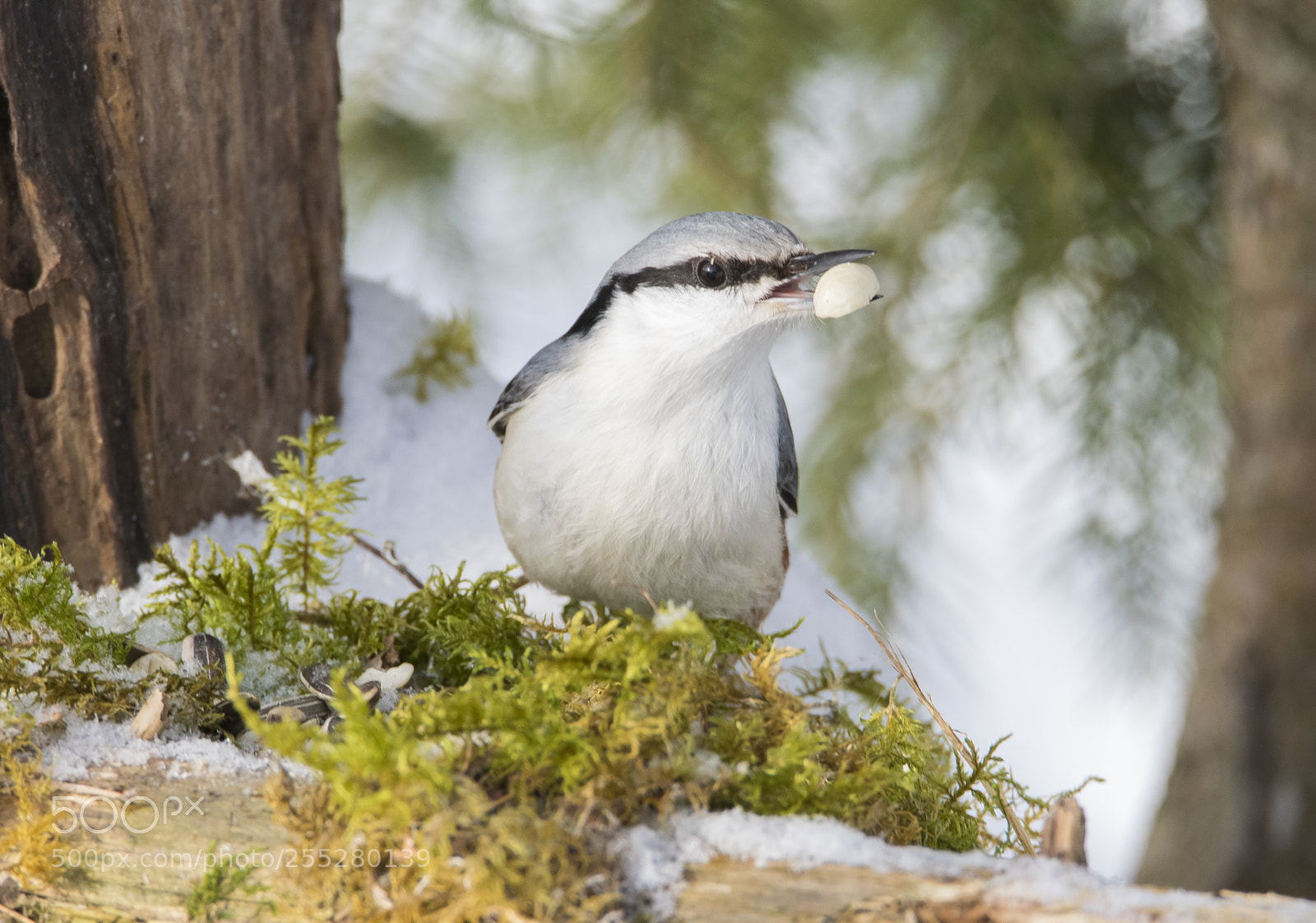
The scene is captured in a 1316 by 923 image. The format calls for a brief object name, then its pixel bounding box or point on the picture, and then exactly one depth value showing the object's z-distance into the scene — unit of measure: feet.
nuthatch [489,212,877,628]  13.58
